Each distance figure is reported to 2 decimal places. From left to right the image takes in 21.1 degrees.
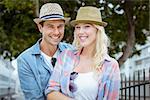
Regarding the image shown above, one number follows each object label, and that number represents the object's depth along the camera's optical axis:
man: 2.99
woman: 2.71
